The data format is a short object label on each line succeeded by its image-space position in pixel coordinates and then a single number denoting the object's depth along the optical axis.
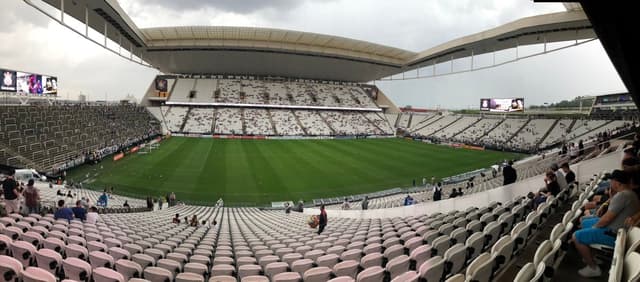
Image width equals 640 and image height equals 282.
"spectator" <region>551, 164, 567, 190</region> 8.16
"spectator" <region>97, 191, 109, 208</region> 16.65
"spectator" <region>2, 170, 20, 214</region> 8.31
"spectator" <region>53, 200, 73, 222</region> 8.15
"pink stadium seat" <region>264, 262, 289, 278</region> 4.84
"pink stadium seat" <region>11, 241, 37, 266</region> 4.63
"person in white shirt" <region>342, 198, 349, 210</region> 19.01
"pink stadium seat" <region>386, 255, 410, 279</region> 4.32
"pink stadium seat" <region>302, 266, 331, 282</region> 4.30
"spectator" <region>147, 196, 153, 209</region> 17.92
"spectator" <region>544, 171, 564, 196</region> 7.27
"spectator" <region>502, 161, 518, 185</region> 10.89
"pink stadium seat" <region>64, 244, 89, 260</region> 4.96
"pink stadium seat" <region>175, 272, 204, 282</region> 4.21
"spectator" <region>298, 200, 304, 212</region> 19.27
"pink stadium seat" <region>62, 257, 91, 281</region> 4.07
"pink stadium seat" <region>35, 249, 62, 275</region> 4.42
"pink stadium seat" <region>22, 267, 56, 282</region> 3.49
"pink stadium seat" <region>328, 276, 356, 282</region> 3.88
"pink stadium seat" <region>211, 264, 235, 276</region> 4.76
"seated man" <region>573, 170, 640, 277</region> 3.85
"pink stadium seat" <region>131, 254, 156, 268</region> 4.98
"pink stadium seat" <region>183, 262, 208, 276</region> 4.77
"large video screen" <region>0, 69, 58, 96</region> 33.25
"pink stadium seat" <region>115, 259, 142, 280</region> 4.45
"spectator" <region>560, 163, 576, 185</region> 8.40
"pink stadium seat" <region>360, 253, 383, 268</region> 4.92
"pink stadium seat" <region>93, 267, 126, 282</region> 3.86
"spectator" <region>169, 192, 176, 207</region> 19.66
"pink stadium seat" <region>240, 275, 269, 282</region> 4.29
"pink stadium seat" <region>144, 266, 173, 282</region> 4.34
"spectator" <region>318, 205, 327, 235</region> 9.96
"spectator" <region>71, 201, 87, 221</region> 8.88
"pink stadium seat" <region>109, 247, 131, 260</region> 5.23
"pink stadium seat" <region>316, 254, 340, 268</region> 5.12
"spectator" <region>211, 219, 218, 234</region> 10.58
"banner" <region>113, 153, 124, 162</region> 32.44
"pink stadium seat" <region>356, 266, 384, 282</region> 4.00
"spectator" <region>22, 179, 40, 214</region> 9.27
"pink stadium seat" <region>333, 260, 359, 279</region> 4.55
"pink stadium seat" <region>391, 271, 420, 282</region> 3.68
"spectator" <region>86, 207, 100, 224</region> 8.88
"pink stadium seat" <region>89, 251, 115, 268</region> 4.66
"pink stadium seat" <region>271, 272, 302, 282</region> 4.20
